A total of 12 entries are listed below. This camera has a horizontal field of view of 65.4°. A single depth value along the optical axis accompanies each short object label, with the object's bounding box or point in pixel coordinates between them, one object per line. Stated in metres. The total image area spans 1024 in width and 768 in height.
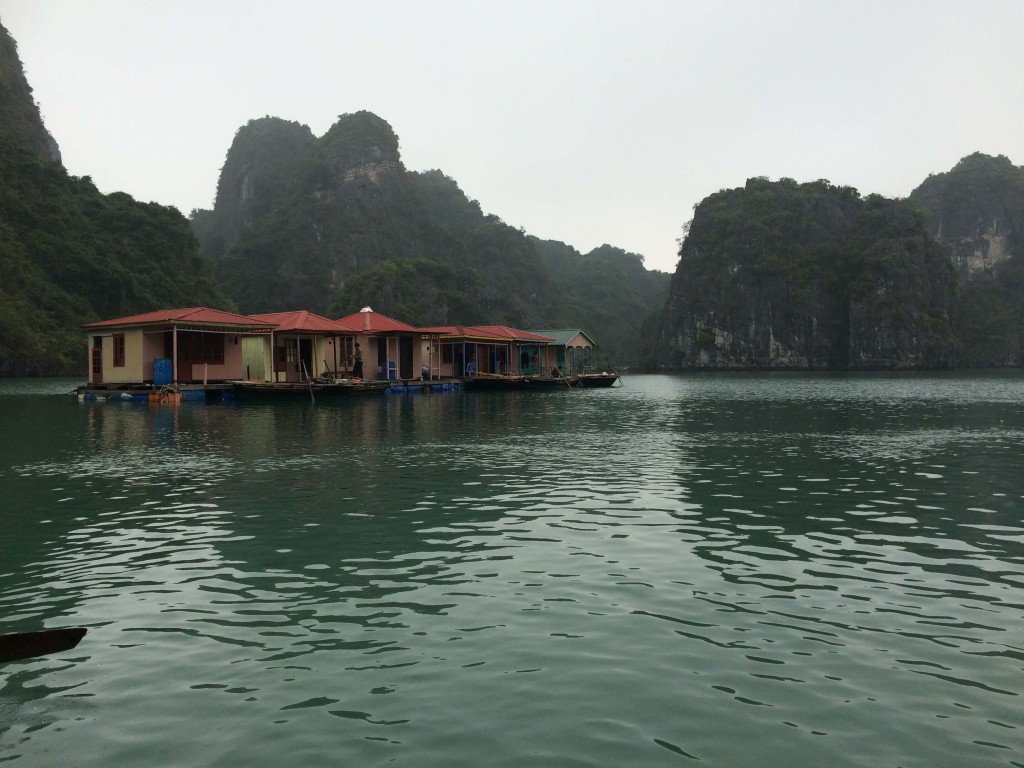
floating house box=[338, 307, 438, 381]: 49.84
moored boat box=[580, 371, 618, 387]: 59.22
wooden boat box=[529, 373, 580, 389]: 54.63
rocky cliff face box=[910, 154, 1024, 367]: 152.75
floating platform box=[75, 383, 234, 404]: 37.36
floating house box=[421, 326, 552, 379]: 54.31
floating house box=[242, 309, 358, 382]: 44.16
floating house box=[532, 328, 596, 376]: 67.38
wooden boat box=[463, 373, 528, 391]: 53.41
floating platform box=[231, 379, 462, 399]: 40.38
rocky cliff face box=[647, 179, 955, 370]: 131.38
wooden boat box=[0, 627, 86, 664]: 5.20
